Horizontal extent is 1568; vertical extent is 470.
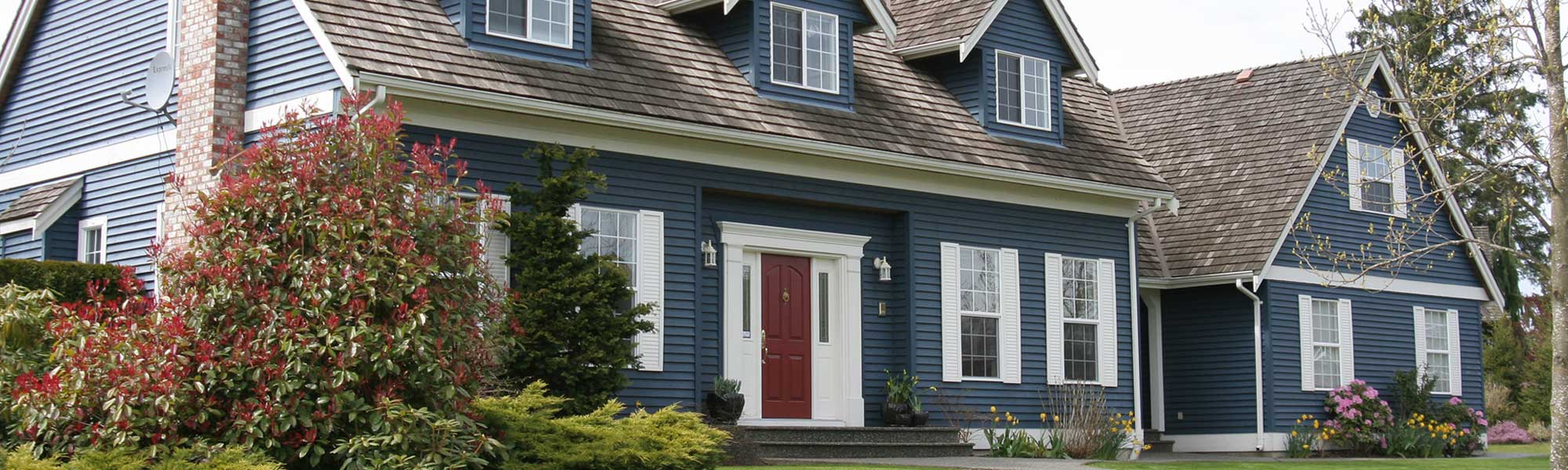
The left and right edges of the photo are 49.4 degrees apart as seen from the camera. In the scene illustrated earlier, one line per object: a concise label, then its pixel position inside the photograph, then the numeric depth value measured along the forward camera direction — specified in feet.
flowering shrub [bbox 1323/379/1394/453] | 79.30
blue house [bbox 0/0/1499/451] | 52.26
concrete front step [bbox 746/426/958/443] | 55.11
